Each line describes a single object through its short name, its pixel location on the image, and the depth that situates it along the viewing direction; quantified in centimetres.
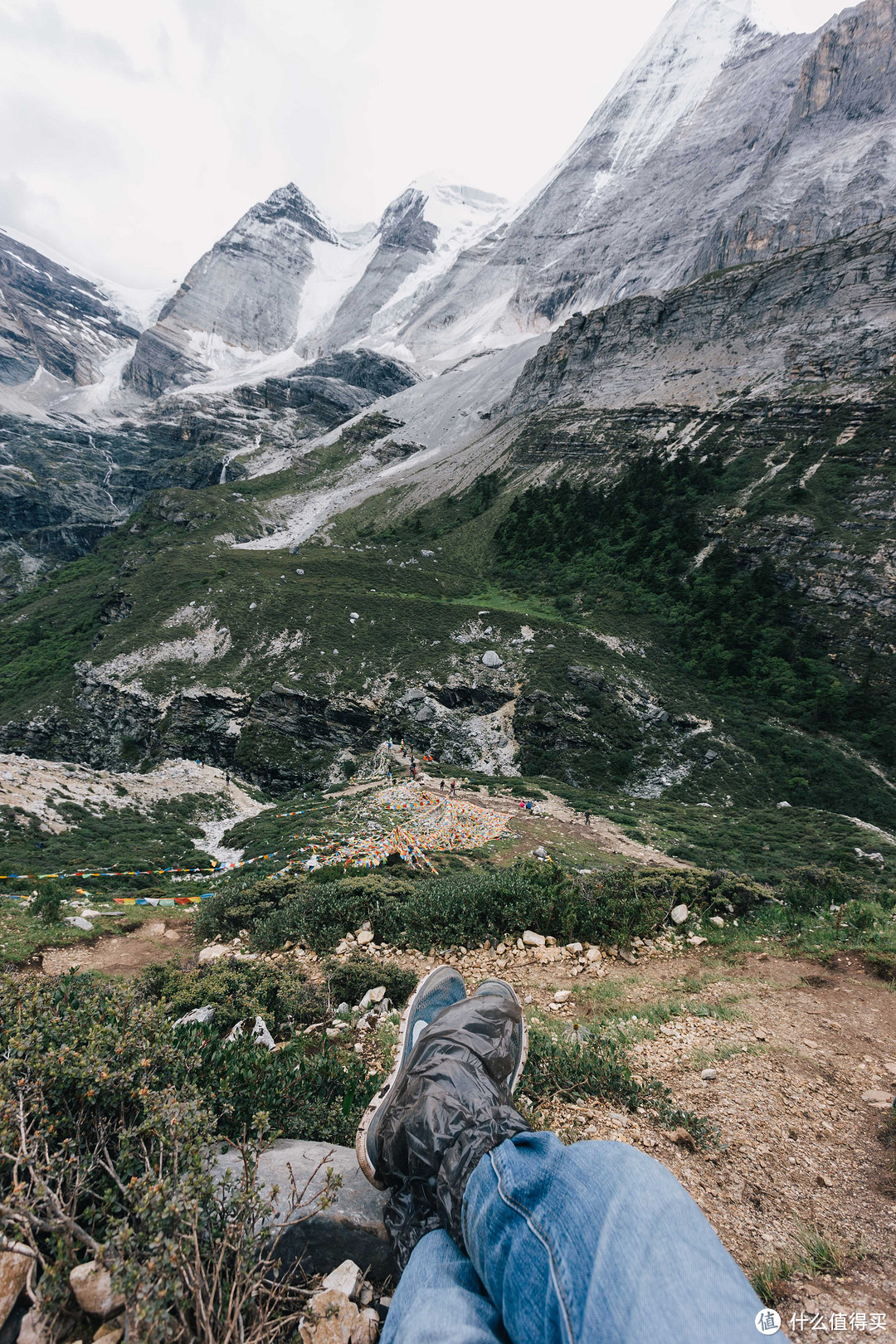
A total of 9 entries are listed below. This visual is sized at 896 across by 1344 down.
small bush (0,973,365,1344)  171
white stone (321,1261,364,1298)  210
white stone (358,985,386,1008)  503
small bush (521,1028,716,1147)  344
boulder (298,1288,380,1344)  193
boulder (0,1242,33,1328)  174
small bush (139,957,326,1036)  452
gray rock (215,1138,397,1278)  231
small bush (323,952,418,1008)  523
